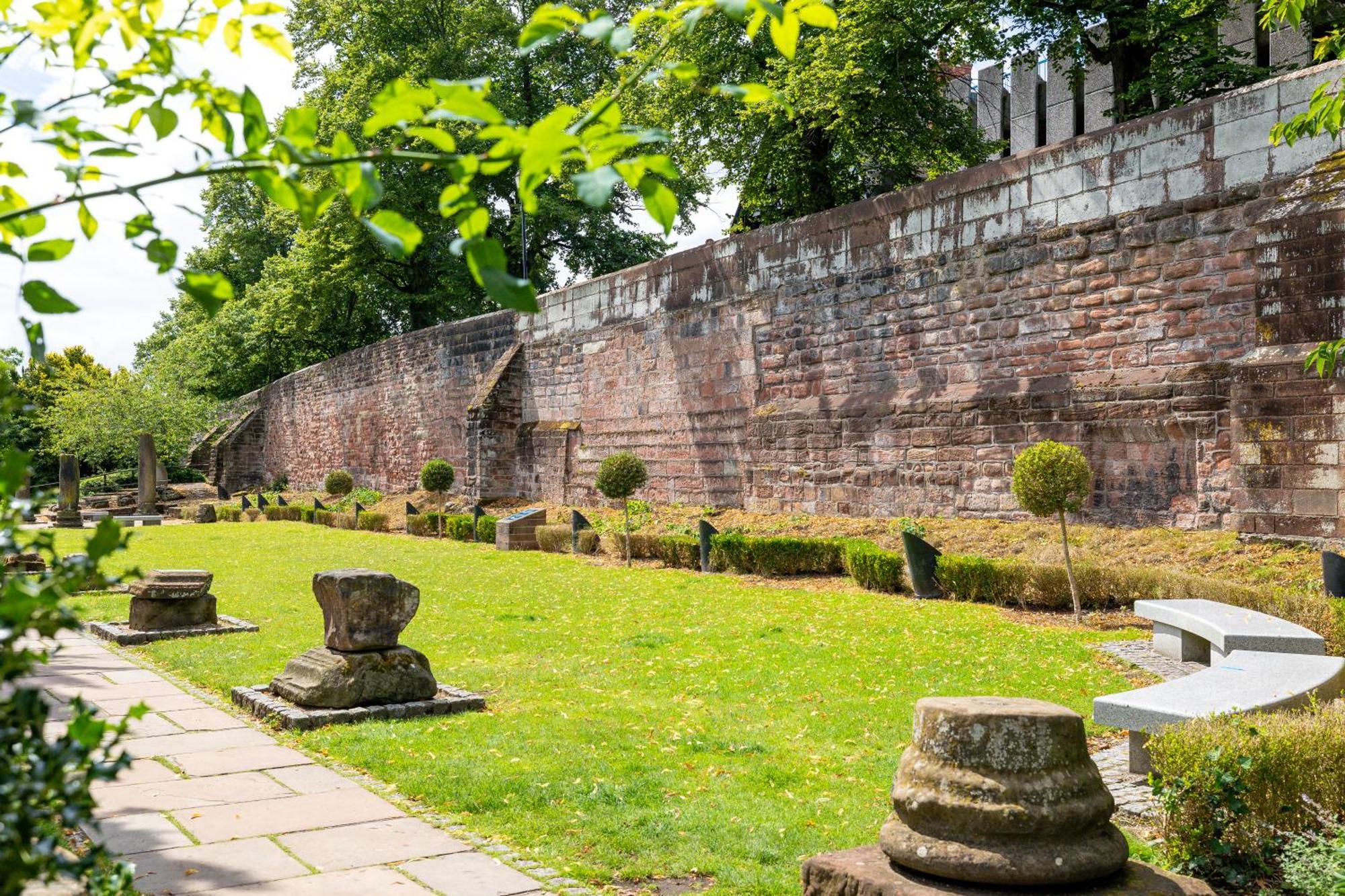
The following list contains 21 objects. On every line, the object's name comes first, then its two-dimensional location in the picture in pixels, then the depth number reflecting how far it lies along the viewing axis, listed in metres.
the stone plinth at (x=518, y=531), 17.69
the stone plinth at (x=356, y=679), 6.32
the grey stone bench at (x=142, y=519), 26.36
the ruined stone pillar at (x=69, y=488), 26.55
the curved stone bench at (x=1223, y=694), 4.75
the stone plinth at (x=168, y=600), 9.55
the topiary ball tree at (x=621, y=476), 16.06
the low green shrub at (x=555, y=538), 16.83
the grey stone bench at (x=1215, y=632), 6.36
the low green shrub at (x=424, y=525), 21.05
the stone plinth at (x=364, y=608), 6.50
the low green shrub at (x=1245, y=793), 3.64
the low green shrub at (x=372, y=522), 22.89
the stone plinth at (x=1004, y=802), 2.83
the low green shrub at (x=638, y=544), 14.97
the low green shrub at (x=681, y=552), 14.07
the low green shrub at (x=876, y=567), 10.96
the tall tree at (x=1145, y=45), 16.19
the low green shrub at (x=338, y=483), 28.16
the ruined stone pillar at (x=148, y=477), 28.70
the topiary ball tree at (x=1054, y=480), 9.24
